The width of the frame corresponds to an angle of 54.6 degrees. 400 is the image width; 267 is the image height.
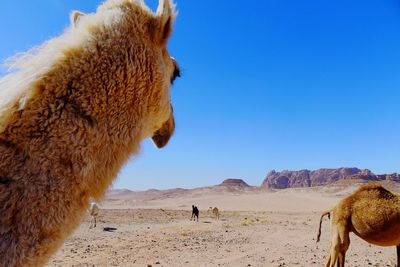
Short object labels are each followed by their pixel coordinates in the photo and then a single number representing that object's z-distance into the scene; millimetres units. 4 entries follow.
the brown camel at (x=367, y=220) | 8461
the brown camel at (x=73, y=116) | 1199
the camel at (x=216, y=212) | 36844
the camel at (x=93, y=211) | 22016
